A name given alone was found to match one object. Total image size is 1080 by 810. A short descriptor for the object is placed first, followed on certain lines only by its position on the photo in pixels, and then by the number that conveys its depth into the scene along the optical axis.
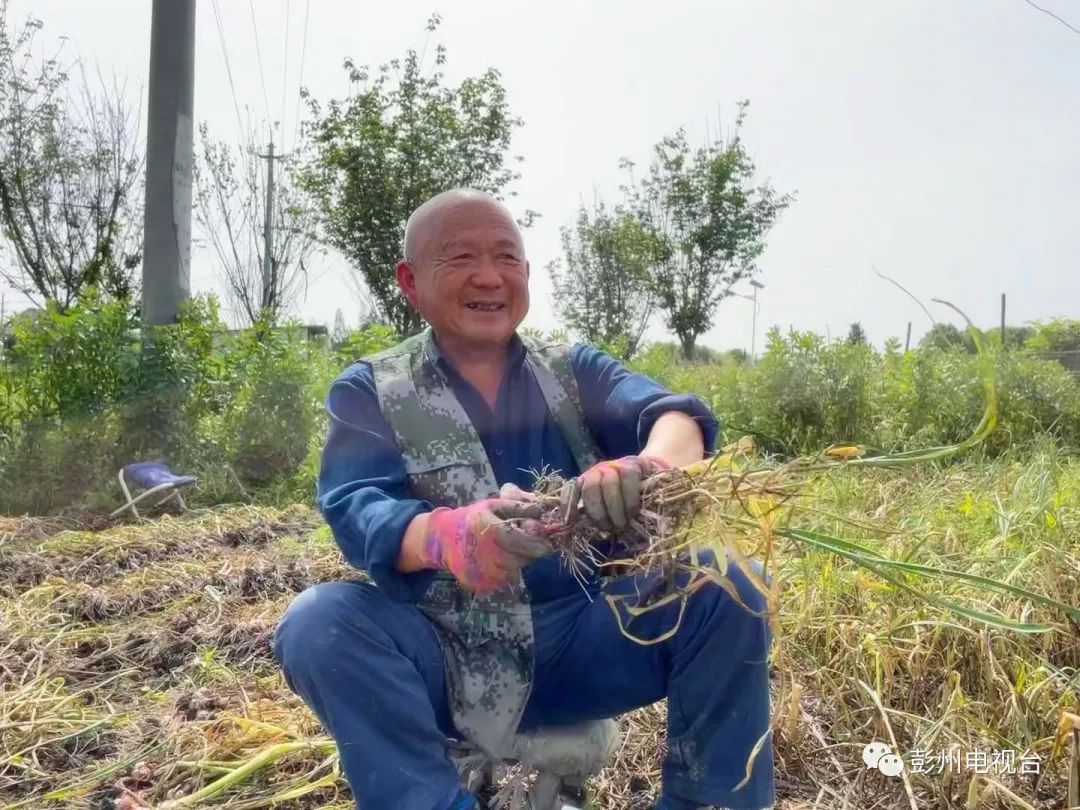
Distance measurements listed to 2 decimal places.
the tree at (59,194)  11.67
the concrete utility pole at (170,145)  6.48
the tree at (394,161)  10.40
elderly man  1.41
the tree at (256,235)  12.52
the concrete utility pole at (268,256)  12.73
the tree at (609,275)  15.67
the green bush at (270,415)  6.24
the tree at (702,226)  15.34
